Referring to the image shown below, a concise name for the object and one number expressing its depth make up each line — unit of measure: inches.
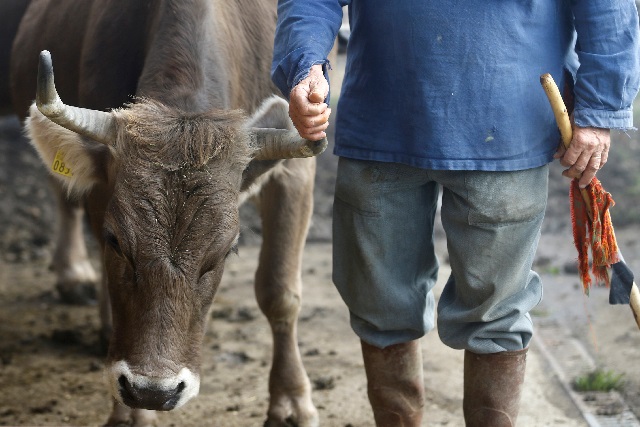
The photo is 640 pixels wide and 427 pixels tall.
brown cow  247.3
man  227.3
